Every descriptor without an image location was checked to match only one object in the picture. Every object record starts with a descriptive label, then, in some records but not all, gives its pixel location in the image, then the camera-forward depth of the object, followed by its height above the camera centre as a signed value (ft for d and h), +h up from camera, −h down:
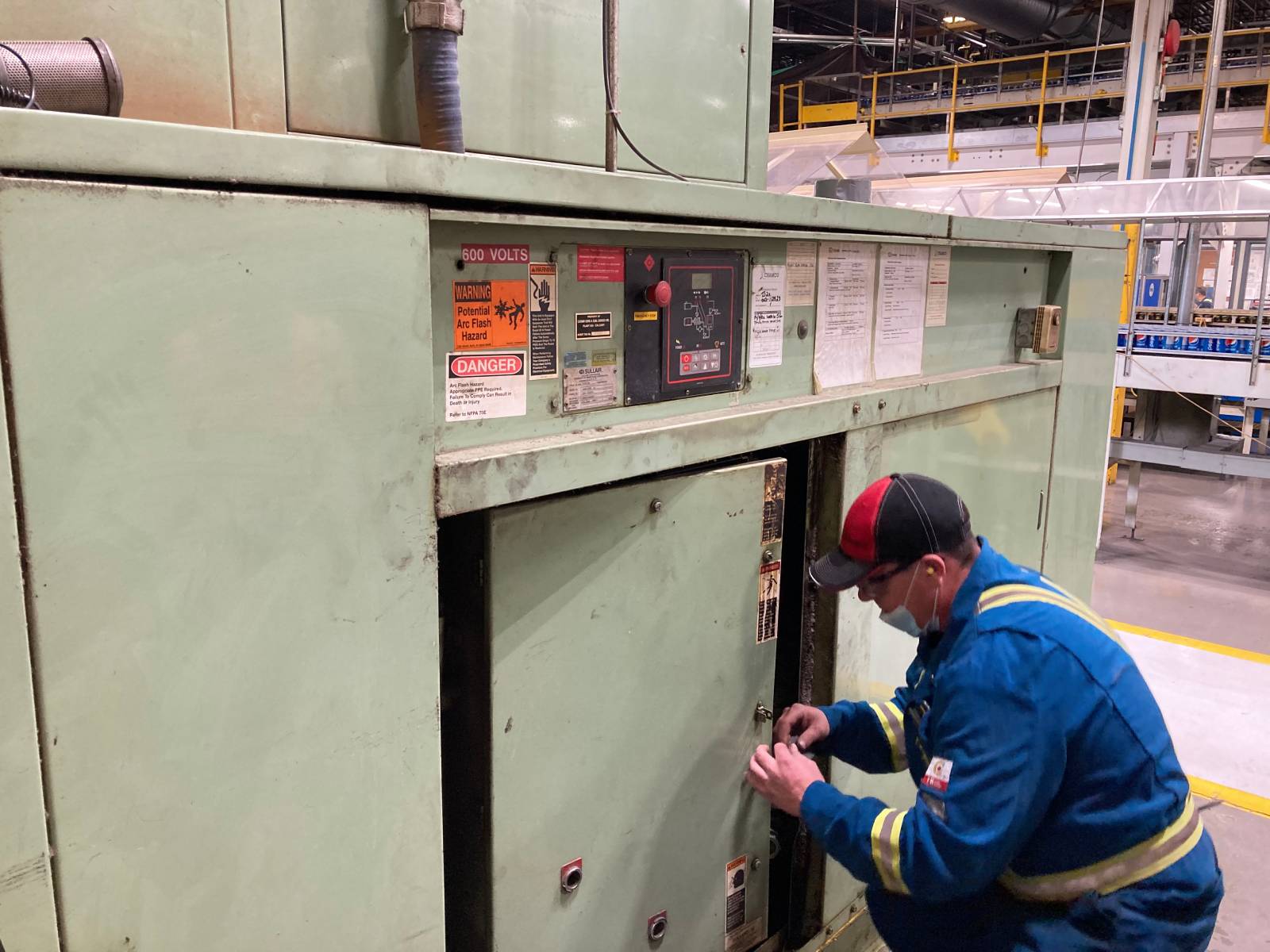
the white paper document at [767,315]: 4.86 -0.07
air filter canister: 2.62 +0.61
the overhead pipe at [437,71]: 3.48 +0.85
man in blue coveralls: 4.07 -2.10
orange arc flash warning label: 3.42 -0.07
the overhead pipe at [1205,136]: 19.04 +3.66
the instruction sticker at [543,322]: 3.69 -0.10
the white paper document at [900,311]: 5.89 -0.05
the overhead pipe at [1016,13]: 18.90 +6.14
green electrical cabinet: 2.37 -0.86
